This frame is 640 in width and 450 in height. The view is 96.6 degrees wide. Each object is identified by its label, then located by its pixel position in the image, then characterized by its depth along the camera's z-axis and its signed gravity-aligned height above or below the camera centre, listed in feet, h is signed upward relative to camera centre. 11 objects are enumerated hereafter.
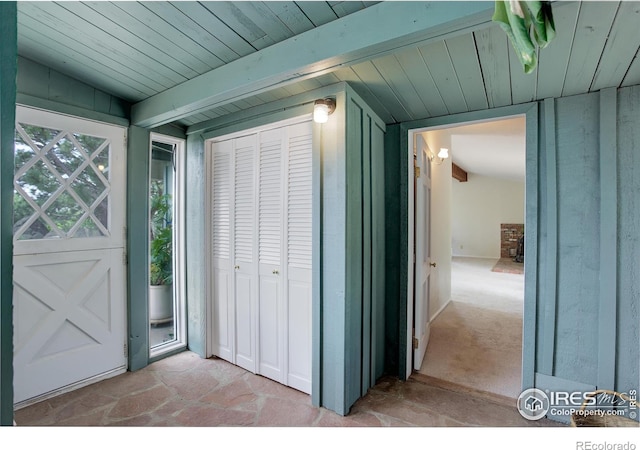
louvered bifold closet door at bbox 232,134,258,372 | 7.95 -0.76
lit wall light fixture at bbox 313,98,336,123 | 5.94 +2.38
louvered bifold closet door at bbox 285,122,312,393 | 6.96 -0.77
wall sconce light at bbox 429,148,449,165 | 11.63 +2.84
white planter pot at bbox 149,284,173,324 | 10.34 -2.93
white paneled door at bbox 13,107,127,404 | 6.32 -0.74
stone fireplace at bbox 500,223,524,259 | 30.46 -1.63
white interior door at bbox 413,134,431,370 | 8.21 -0.82
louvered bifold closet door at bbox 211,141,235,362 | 8.50 -0.89
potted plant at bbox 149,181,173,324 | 9.62 -1.18
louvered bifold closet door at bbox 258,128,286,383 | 7.44 -0.91
